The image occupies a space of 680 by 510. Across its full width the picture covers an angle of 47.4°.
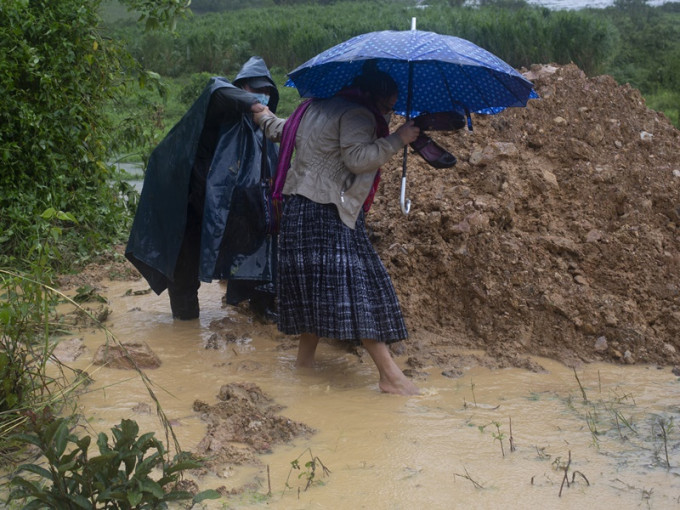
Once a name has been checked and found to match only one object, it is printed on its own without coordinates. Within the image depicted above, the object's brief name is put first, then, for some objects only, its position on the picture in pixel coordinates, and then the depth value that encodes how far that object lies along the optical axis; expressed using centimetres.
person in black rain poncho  427
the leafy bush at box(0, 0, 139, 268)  543
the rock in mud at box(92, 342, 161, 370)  394
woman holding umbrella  357
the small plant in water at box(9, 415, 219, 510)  226
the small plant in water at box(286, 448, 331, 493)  282
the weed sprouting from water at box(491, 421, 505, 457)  306
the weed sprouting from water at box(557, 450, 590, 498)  280
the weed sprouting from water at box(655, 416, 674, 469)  300
